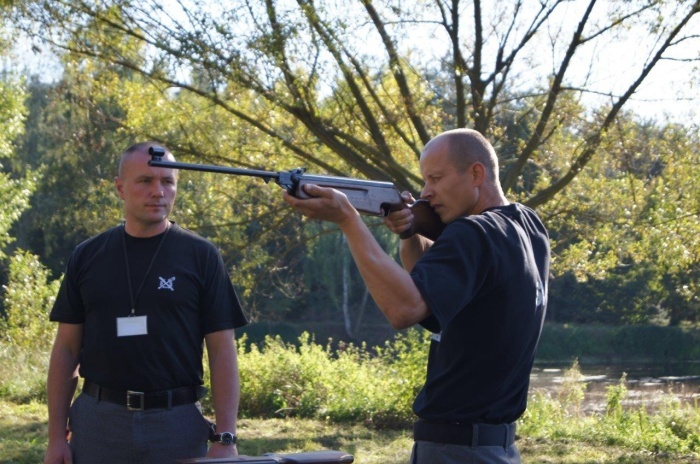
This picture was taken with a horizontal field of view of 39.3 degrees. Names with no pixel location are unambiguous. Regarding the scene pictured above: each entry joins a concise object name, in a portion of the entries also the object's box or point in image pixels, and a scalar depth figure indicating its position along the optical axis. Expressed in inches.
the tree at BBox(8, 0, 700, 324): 418.6
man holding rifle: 106.6
